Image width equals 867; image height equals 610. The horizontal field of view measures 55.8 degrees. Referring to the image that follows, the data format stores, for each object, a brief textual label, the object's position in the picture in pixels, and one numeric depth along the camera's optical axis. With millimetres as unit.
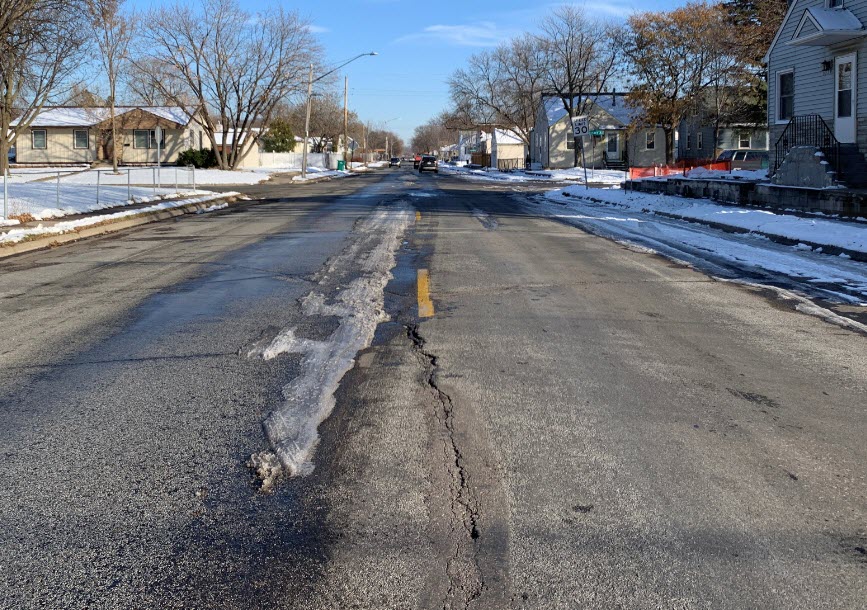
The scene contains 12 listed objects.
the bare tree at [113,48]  43450
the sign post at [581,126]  30359
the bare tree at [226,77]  56250
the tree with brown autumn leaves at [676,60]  45250
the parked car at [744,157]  48656
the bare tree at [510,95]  71312
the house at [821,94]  20709
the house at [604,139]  65812
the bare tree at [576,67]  63969
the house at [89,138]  66938
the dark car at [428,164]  78488
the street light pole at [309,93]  52031
